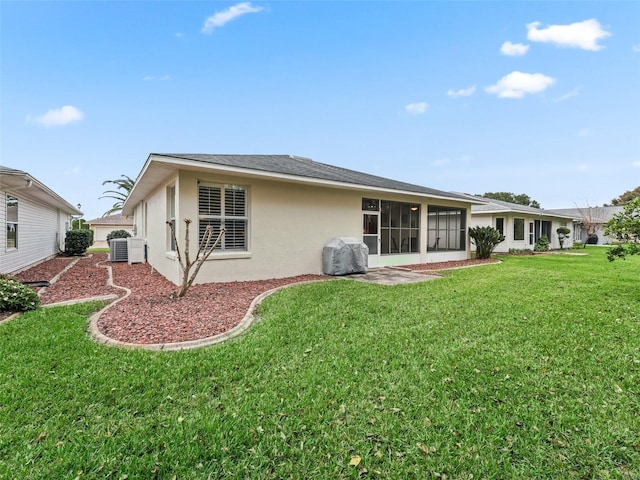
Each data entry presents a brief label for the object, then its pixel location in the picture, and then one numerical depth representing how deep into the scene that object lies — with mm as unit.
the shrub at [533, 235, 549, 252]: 21812
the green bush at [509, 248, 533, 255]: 19639
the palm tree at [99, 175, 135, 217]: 38094
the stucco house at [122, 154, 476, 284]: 7664
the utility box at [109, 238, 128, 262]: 13771
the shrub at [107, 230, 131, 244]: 21520
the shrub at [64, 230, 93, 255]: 17594
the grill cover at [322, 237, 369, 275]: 9539
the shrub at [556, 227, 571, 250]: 23625
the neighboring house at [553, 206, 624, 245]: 27416
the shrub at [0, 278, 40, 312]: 5117
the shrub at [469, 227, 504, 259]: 15117
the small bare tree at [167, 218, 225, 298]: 5962
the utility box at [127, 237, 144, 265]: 13242
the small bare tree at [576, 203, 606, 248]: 26438
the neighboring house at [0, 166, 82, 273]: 8609
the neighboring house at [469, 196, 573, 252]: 20566
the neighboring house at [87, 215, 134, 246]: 36938
